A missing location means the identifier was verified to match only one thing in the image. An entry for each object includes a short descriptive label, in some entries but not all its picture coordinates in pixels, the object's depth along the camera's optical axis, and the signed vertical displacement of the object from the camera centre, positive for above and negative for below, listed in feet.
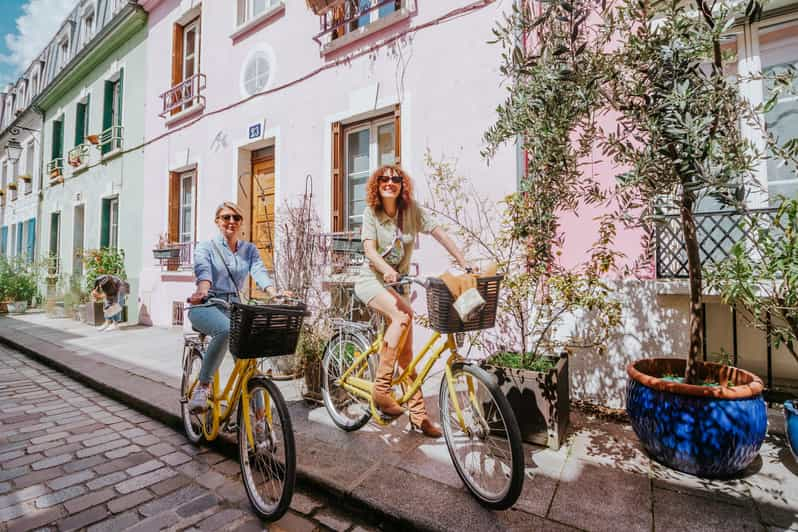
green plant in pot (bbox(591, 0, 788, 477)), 6.64 +1.91
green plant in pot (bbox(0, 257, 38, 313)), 41.04 -1.22
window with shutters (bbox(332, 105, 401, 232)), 18.71 +5.32
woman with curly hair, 9.20 +0.48
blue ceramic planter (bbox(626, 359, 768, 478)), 7.75 -2.93
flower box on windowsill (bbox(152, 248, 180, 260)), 26.84 +1.22
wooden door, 22.82 +3.91
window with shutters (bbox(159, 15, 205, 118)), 27.68 +14.35
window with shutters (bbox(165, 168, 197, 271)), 27.25 +4.11
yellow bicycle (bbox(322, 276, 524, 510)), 6.87 -2.63
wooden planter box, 9.50 -3.02
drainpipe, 47.68 +7.73
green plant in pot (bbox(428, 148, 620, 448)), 9.66 -1.31
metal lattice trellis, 11.49 +0.93
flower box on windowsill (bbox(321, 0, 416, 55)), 17.40 +11.01
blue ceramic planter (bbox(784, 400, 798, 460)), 8.06 -2.96
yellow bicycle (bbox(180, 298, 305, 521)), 7.10 -2.60
